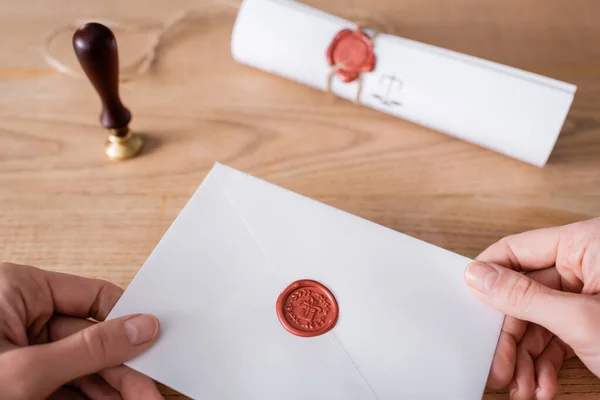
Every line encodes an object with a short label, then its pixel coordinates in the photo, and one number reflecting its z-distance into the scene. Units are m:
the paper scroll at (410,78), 0.72
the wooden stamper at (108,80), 0.64
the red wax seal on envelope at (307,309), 0.58
